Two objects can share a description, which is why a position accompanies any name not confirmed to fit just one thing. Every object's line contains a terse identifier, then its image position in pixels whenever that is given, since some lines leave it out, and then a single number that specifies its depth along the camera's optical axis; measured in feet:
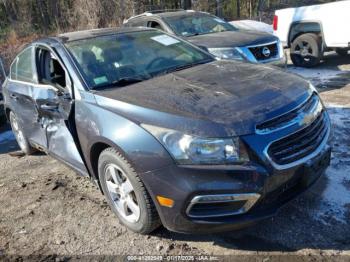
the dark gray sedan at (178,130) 8.42
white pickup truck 24.81
